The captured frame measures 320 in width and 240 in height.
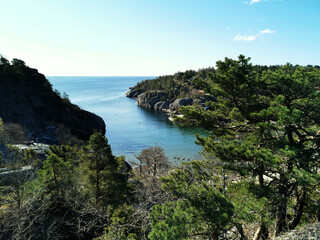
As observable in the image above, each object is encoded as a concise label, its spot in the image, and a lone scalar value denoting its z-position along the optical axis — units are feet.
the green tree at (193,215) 20.90
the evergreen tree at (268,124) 24.44
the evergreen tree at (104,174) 46.39
